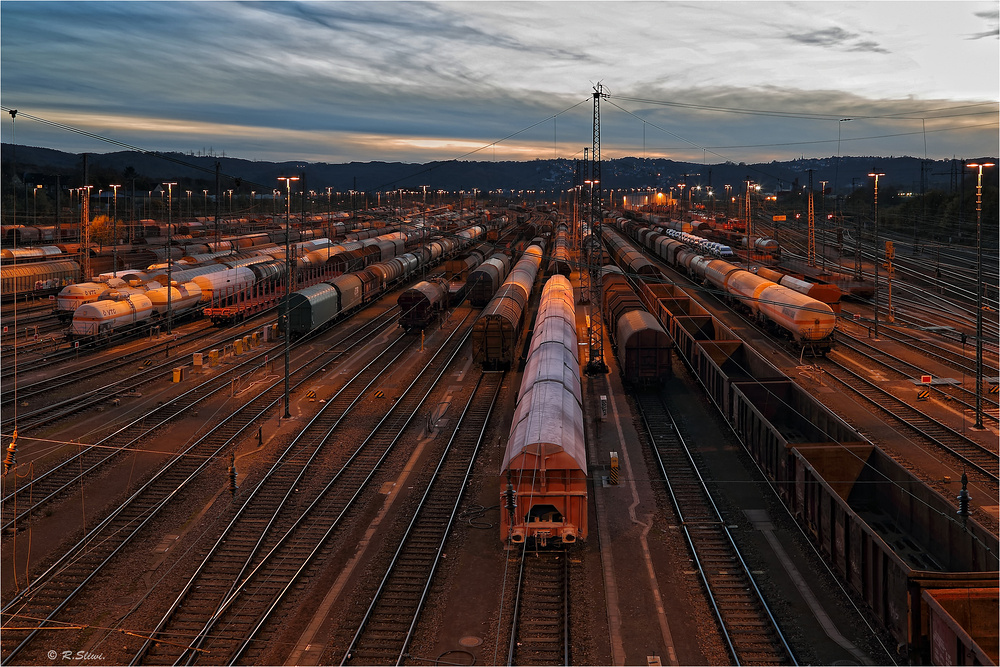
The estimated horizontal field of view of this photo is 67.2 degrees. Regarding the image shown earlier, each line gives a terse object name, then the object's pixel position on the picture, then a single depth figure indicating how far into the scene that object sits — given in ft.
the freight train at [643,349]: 98.99
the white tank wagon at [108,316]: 130.31
